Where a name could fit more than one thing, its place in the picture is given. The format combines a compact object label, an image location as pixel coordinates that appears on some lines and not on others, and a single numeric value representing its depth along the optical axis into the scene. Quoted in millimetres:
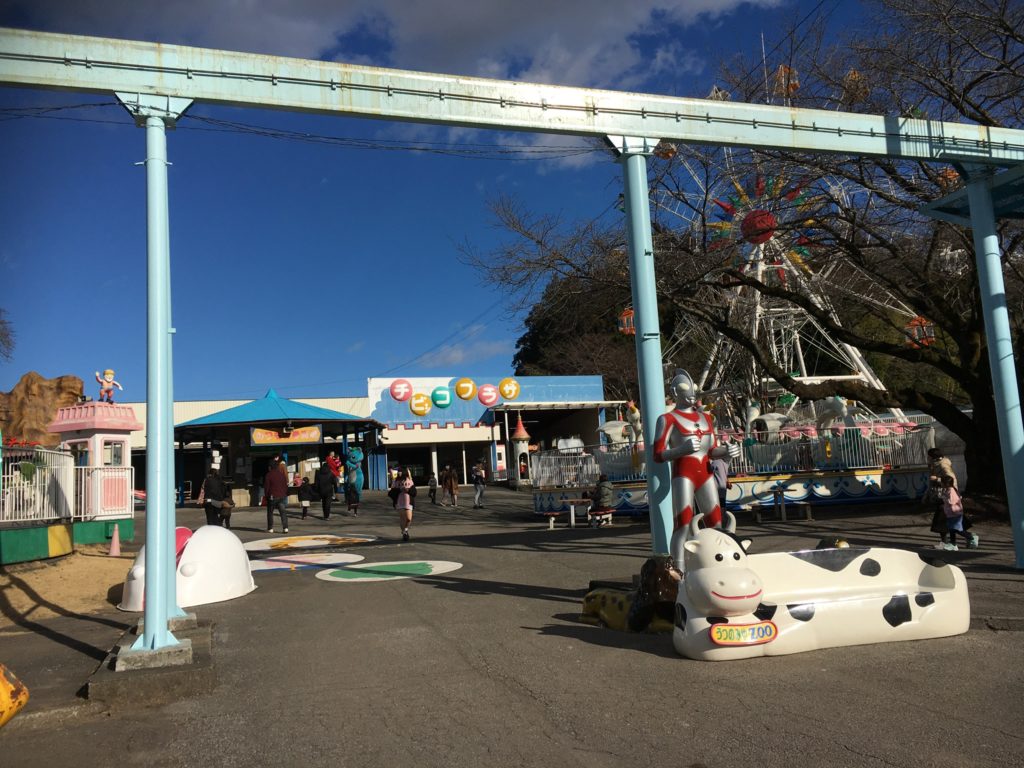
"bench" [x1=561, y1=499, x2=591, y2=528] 19455
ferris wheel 14828
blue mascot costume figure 24453
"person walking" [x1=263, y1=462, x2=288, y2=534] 19375
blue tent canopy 29719
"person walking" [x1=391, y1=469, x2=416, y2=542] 15945
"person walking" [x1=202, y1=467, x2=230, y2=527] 17281
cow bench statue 5809
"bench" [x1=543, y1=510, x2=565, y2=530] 18128
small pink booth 16391
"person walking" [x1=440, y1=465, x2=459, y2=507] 27758
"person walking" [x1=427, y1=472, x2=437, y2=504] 29062
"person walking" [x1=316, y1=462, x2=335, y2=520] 22375
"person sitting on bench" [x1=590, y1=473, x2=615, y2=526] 18253
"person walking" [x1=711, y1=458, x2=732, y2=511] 15588
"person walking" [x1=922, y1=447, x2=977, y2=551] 11391
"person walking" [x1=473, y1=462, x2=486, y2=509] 27052
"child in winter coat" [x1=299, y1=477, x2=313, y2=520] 23156
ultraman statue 7598
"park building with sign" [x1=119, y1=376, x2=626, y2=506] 37875
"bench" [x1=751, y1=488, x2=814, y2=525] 17719
